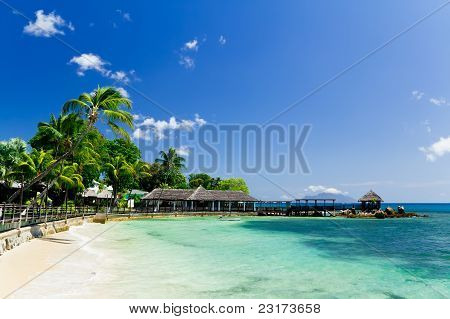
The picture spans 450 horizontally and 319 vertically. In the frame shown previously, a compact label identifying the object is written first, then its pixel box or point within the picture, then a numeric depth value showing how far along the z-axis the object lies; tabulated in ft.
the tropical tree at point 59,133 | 61.78
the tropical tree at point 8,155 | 67.21
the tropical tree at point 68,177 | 65.34
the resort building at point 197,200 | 130.11
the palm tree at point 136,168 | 120.31
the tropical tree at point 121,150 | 127.95
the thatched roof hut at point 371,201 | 165.27
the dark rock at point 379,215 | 154.71
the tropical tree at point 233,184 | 193.67
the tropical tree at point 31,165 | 59.41
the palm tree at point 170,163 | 163.02
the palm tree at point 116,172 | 113.50
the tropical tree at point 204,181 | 190.90
